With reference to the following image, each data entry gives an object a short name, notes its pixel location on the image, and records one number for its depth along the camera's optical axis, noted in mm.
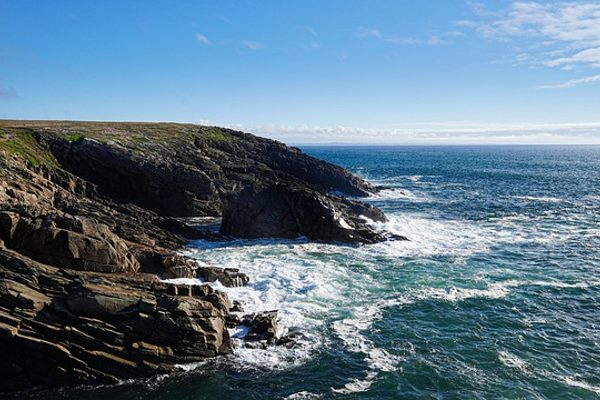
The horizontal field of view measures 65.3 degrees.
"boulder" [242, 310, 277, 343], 27219
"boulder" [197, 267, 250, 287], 35375
